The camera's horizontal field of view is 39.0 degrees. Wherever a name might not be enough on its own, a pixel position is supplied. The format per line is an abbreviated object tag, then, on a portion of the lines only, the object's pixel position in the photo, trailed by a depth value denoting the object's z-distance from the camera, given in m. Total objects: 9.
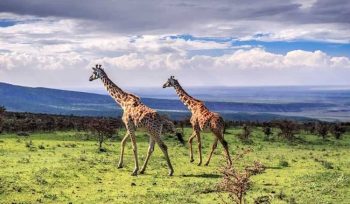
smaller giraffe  26.86
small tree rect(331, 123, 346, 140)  54.67
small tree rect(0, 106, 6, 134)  46.58
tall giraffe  23.47
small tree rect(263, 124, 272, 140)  52.31
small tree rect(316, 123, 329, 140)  52.71
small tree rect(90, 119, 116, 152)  36.75
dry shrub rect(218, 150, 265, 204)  13.52
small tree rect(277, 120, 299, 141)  49.92
